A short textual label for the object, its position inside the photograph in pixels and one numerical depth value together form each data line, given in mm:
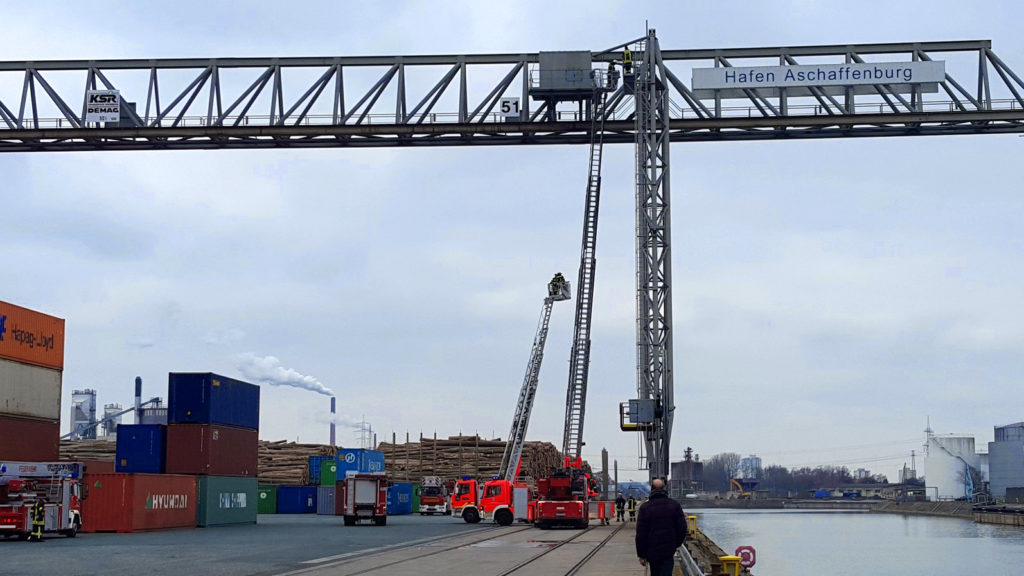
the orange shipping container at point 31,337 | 37781
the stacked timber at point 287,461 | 71375
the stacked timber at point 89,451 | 73312
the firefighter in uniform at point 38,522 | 32688
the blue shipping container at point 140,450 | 44000
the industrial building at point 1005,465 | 158625
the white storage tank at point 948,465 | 176250
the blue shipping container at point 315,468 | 70812
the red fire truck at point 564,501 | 41094
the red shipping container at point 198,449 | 44031
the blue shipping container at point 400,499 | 65162
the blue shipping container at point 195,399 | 44000
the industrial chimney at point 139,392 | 150875
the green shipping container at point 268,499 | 68312
